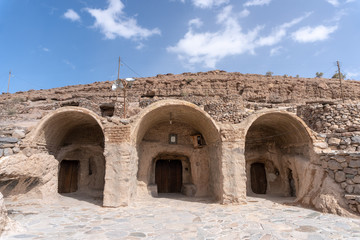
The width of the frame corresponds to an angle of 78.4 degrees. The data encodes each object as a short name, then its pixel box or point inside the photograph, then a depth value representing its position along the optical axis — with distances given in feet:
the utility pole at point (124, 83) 31.22
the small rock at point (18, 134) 24.62
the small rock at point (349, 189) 21.00
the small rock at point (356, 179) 20.87
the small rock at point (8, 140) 23.45
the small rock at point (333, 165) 22.39
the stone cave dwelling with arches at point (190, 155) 23.65
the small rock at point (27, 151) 24.13
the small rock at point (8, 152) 23.22
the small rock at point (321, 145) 25.65
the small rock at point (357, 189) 20.70
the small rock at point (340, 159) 22.06
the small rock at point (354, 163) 21.07
